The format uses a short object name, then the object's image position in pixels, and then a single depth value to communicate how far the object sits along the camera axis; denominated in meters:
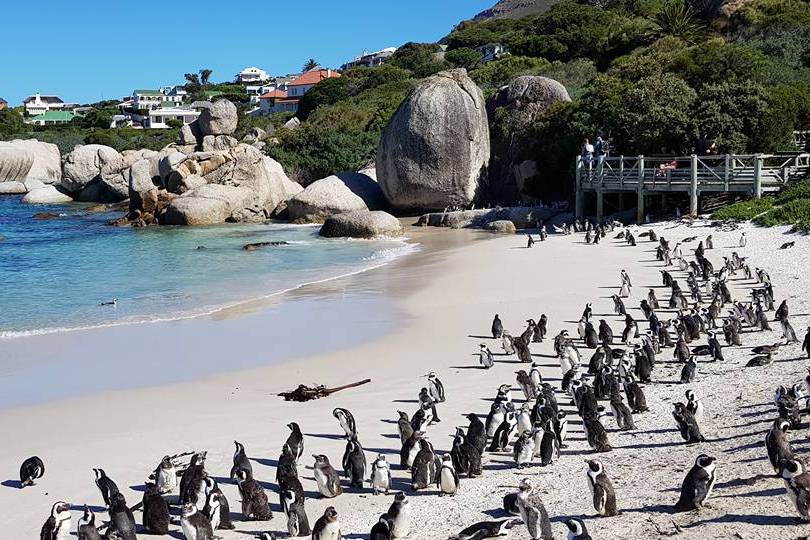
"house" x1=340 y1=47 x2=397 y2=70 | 139.38
